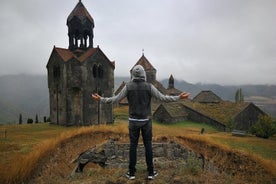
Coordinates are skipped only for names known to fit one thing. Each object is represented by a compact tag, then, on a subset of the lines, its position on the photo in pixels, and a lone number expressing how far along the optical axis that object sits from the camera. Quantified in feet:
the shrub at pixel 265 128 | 89.86
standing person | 19.90
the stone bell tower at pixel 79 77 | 97.25
